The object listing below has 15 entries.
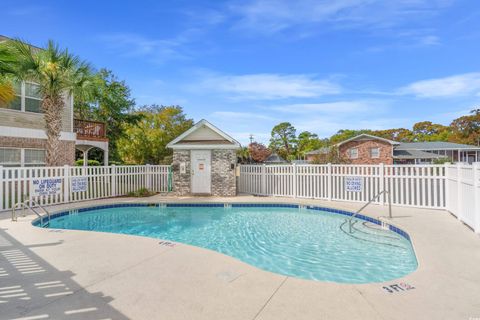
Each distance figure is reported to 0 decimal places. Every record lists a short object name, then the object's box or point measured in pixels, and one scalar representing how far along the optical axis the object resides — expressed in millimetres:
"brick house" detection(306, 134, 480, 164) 30672
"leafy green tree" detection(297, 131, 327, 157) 49884
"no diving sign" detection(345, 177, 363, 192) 9617
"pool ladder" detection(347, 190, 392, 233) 6552
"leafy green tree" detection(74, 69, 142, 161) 21406
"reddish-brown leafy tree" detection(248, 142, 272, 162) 39406
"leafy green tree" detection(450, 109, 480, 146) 47353
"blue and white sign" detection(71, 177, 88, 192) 10148
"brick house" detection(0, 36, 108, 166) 11258
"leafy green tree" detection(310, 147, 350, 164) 19752
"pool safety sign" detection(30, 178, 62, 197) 8678
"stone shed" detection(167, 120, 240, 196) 12258
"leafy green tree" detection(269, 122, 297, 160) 54375
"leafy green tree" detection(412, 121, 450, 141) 56150
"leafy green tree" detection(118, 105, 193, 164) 17969
